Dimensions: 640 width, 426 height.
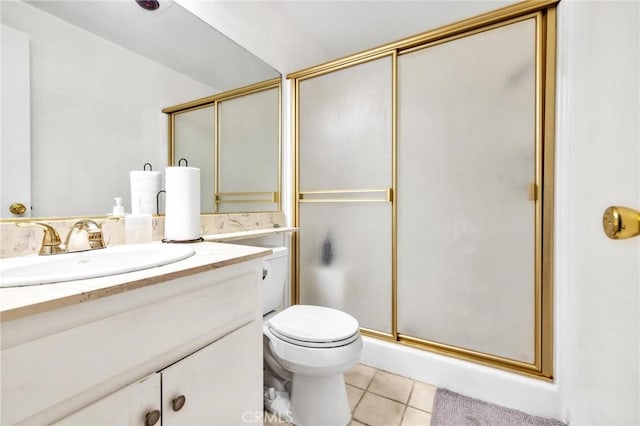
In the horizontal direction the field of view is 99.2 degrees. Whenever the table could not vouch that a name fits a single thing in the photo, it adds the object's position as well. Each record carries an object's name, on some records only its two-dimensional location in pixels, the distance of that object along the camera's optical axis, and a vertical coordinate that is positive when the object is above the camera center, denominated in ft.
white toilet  3.53 -2.00
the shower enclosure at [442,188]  4.20 +0.42
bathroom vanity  1.40 -0.90
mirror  2.66 +1.31
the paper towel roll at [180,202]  3.48 +0.11
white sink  1.78 -0.44
